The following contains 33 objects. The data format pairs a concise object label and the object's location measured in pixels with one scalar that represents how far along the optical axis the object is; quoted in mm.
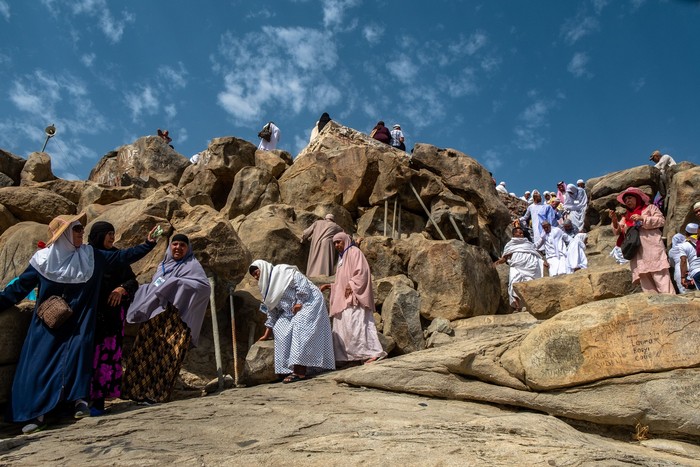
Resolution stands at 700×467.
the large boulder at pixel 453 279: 8484
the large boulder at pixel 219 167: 14367
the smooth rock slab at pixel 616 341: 4133
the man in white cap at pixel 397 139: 16259
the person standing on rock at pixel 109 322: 4605
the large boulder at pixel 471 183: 13852
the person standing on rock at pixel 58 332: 4219
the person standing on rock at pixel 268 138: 16422
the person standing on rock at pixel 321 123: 16312
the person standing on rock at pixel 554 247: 11406
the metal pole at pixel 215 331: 5617
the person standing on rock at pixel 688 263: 8016
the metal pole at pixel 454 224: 12477
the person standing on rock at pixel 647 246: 5711
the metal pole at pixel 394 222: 12883
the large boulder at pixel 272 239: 8859
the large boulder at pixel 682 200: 13461
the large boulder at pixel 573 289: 6309
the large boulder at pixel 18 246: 7766
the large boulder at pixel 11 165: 14227
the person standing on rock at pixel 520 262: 9148
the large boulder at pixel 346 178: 13227
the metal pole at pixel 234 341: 6117
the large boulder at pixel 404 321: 6988
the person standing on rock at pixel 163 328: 5008
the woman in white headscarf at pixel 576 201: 17398
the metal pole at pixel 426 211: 12385
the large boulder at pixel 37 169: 13781
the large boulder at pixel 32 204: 10297
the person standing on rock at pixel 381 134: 15859
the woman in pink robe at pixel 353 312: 6277
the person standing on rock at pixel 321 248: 9258
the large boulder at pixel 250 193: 13133
